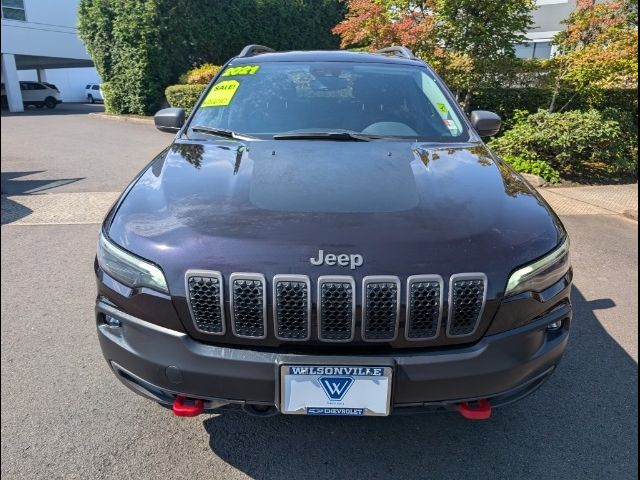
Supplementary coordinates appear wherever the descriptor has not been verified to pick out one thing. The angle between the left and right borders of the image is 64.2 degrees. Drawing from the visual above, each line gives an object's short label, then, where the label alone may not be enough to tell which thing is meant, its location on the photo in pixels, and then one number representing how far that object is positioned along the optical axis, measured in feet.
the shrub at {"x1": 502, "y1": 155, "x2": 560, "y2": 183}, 26.18
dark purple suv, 5.79
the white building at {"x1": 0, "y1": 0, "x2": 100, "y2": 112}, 86.69
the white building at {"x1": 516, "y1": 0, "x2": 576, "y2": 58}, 59.41
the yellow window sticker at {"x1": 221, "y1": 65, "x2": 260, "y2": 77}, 11.72
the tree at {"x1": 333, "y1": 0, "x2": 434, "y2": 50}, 29.27
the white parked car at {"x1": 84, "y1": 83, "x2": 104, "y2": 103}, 145.48
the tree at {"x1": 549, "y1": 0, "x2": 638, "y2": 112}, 25.12
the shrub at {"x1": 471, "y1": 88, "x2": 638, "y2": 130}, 29.12
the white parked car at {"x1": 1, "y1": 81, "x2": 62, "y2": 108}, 99.81
